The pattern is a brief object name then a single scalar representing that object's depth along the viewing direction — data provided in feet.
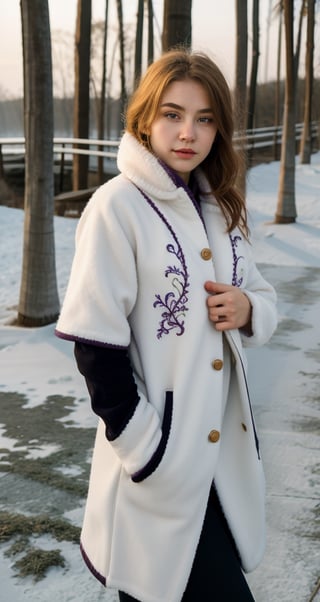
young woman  5.48
